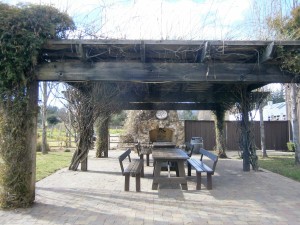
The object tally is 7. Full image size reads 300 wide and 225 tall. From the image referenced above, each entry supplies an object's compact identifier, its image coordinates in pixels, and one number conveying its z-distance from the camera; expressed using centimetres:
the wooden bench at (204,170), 740
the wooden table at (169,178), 727
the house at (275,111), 2668
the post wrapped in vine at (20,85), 542
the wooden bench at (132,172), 727
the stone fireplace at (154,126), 2102
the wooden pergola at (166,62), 582
